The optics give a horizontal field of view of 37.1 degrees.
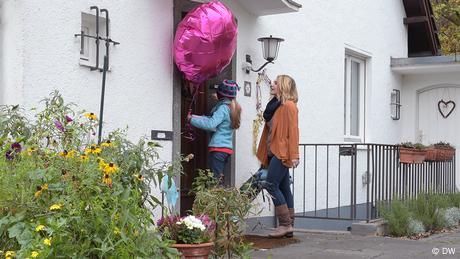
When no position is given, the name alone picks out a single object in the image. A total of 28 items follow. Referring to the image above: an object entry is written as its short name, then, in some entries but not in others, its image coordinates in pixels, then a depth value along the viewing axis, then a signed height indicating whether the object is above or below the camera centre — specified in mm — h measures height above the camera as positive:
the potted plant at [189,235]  4466 -517
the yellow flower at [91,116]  4785 +279
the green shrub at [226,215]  4828 -403
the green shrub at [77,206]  3336 -254
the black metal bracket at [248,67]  8057 +1082
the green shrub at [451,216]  8859 -723
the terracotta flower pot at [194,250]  4453 -605
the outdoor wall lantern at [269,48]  8148 +1325
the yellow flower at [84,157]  3761 -7
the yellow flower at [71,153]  3863 +15
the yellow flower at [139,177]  3938 -118
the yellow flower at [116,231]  3418 -373
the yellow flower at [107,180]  3559 -124
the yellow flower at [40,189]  3467 -172
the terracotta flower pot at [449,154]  10547 +120
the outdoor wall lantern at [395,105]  12680 +1037
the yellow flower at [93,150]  3957 +35
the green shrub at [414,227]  8055 -784
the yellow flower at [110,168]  3596 -62
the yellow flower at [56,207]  3331 -251
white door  12977 +880
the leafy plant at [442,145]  10458 +251
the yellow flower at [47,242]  3170 -402
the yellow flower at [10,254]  3232 -468
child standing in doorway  7004 +350
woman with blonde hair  7109 +145
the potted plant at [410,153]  8961 +104
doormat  6809 -858
